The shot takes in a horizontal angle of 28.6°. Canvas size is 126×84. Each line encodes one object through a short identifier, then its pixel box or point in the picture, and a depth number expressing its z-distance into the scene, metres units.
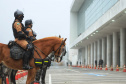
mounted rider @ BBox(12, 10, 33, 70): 6.61
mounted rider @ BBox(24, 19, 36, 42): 8.11
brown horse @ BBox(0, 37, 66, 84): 6.65
